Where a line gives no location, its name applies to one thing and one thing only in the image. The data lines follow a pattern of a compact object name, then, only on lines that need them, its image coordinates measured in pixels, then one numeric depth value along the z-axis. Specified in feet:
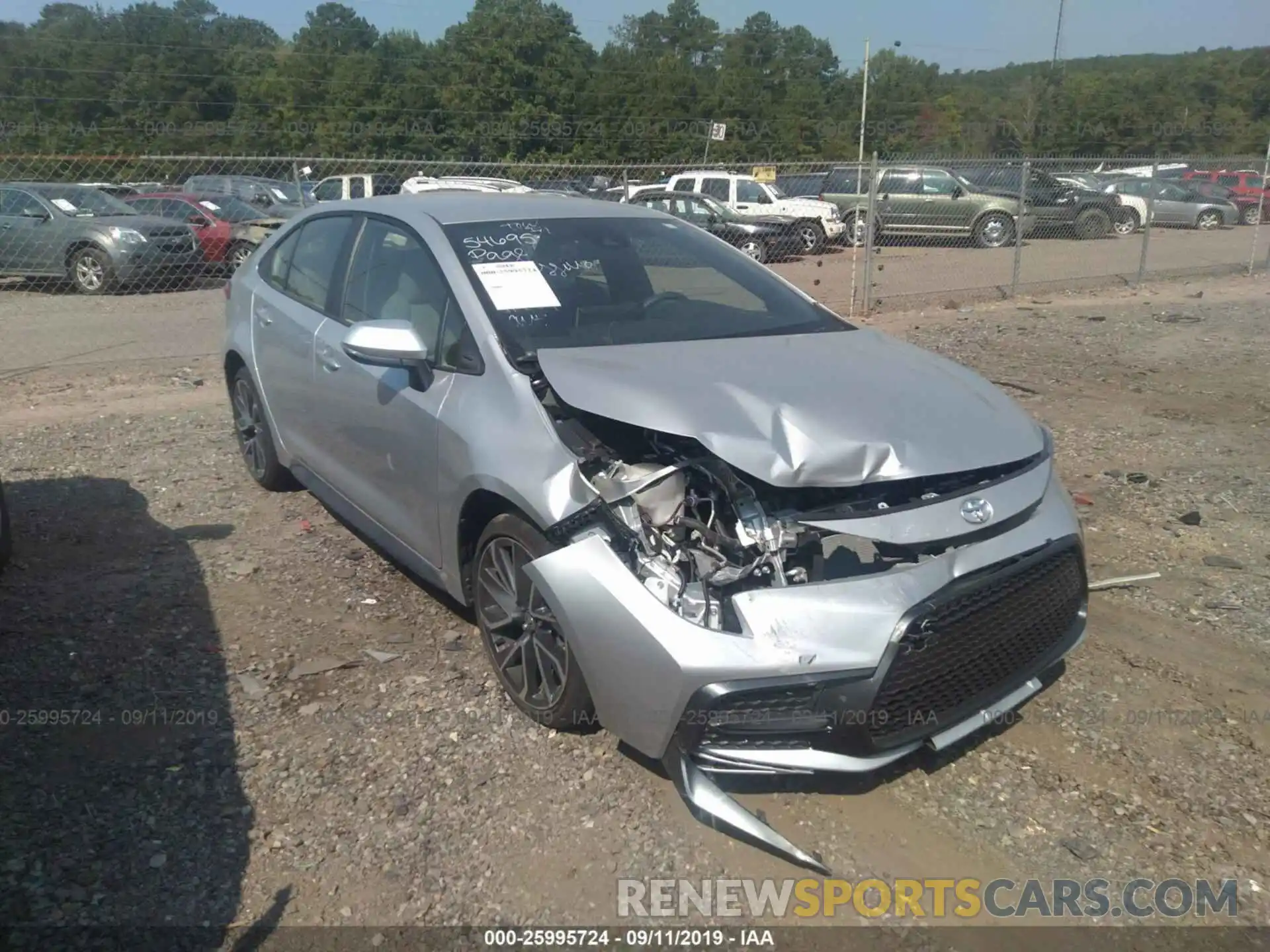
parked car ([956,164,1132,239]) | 67.62
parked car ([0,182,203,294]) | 48.55
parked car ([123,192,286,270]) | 52.19
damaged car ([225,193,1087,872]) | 9.84
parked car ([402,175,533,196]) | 59.16
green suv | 64.69
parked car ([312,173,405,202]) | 62.44
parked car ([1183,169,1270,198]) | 88.89
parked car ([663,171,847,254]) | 67.67
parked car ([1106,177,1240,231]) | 87.15
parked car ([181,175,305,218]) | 62.49
